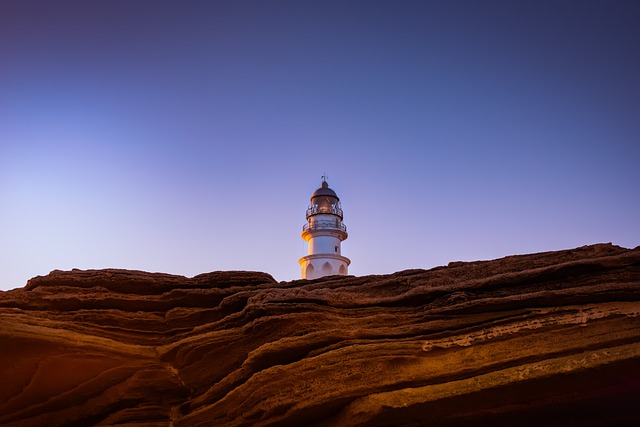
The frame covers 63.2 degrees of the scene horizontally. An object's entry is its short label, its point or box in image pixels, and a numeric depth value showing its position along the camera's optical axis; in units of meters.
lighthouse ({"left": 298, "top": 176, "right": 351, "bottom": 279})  40.69
